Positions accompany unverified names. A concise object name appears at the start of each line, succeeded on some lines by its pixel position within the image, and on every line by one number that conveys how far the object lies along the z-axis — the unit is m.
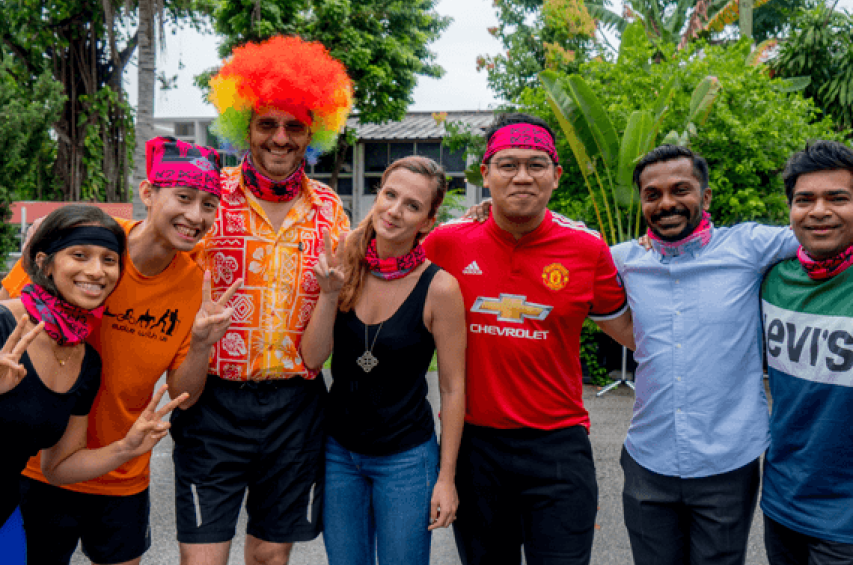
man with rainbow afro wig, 2.71
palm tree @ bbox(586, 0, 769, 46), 12.98
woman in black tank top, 2.59
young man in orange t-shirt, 2.54
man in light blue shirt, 2.56
